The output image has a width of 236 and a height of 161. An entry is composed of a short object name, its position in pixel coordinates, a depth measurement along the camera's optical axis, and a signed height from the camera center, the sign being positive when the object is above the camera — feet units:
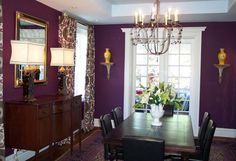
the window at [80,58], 14.49 +1.15
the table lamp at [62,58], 10.66 +0.85
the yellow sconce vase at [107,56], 15.62 +1.42
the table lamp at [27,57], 8.05 +0.66
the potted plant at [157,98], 8.46 -1.01
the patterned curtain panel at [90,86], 15.21 -0.95
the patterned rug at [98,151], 10.83 -4.58
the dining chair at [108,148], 8.01 -3.05
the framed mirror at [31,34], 9.50 +2.06
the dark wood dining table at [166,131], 6.67 -2.28
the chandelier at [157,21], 7.61 +2.14
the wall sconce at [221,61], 13.95 +0.99
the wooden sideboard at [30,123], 8.42 -2.20
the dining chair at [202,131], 8.89 -2.58
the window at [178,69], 14.81 +0.43
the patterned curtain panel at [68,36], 12.32 +2.38
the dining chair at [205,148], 7.38 -2.89
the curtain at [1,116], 7.86 -1.75
